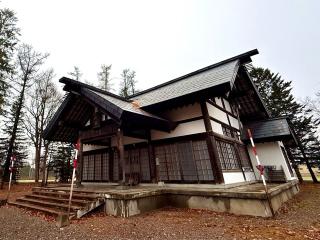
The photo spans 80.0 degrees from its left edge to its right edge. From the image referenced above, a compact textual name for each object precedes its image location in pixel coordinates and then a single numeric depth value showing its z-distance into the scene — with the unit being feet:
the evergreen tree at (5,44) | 62.75
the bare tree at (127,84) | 92.38
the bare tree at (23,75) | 70.37
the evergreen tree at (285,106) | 71.20
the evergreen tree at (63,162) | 78.95
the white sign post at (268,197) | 20.98
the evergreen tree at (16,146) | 90.05
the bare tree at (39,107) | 71.97
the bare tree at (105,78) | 89.31
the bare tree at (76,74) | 86.14
